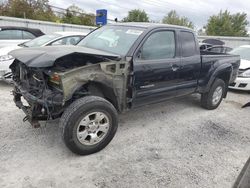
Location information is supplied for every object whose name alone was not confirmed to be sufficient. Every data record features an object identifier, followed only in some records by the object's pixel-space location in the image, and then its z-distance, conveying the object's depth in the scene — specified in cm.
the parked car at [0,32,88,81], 558
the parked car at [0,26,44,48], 734
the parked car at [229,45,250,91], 662
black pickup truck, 289
